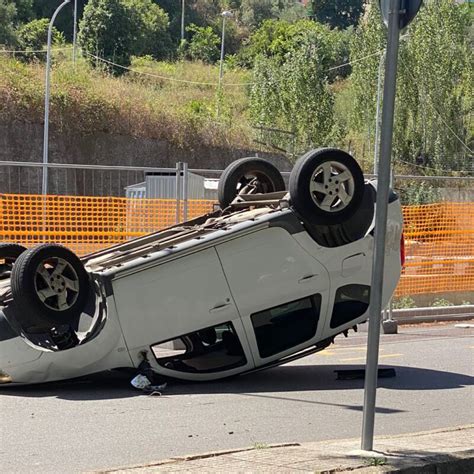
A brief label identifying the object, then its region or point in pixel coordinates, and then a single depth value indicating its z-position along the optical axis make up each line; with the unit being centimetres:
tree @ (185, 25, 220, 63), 8919
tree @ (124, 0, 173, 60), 7644
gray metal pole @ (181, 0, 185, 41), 9475
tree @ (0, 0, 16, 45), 7075
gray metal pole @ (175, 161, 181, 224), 1357
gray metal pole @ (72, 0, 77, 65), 5903
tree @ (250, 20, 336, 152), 5391
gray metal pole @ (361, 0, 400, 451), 607
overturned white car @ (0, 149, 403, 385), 880
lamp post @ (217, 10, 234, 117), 5692
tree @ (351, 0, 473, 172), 5484
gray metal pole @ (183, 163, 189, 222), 1362
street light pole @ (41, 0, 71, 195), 3727
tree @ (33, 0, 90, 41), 8950
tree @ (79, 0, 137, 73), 6738
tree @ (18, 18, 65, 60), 7396
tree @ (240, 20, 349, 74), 8644
